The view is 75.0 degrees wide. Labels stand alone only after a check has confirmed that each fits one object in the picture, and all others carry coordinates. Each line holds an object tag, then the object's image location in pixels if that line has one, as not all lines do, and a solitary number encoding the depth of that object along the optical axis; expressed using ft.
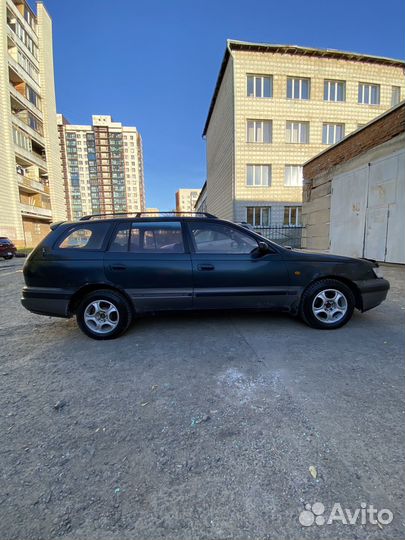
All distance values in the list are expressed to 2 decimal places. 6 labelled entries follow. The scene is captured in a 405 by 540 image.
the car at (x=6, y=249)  57.22
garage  28.30
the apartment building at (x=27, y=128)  83.56
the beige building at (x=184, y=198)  443.73
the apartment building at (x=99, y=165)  314.35
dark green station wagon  11.61
